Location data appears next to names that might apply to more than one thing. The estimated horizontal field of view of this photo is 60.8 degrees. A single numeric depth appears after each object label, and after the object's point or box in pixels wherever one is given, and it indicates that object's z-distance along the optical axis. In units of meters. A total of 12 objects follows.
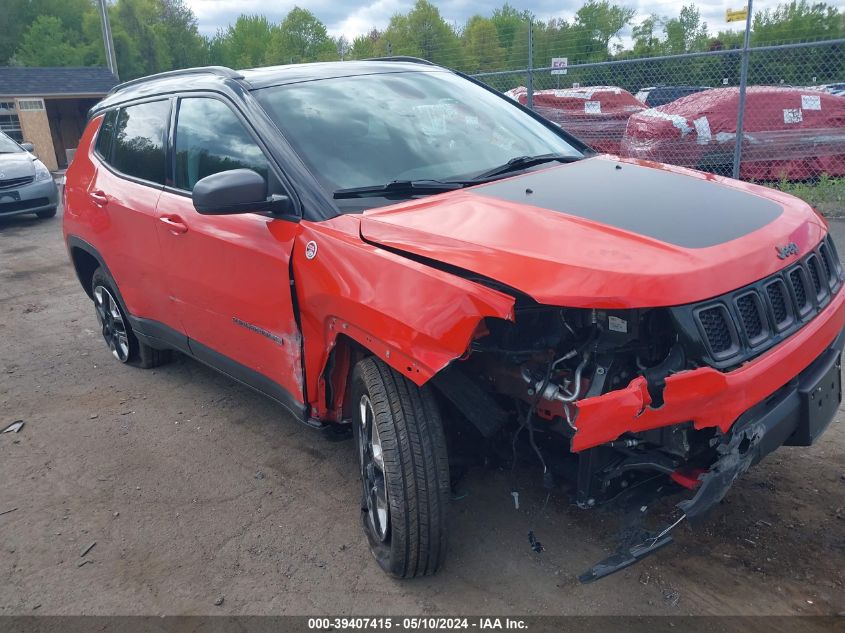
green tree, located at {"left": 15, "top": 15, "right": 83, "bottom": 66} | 56.03
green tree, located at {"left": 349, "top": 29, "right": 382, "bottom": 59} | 50.75
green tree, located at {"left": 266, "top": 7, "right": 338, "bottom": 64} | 60.66
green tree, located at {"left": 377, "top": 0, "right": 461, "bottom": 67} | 49.16
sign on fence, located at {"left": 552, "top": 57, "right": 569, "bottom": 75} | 9.86
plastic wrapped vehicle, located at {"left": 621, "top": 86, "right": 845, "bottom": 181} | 9.34
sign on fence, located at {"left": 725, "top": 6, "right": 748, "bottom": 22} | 8.06
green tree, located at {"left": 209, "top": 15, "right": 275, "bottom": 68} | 70.31
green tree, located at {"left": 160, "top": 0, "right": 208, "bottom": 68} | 66.44
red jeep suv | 2.25
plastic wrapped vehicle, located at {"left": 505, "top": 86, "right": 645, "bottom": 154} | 11.50
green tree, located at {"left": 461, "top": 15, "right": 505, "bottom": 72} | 16.30
